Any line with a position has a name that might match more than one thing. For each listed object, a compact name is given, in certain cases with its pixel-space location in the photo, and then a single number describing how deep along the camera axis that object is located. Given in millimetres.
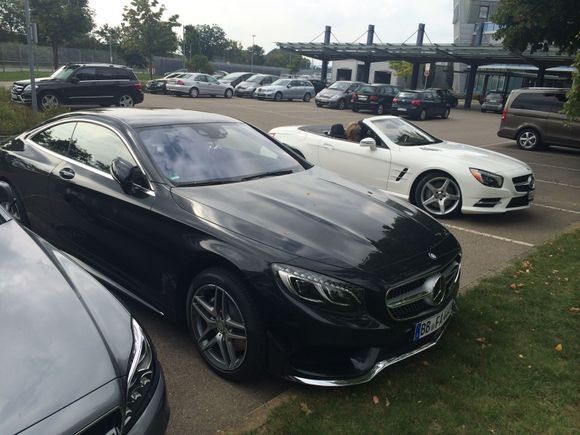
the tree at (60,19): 34906
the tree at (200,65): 48312
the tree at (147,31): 38719
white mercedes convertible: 6906
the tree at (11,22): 58844
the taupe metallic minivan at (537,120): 14617
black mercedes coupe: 2850
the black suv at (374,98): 26781
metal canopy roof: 37656
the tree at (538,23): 13109
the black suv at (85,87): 16969
